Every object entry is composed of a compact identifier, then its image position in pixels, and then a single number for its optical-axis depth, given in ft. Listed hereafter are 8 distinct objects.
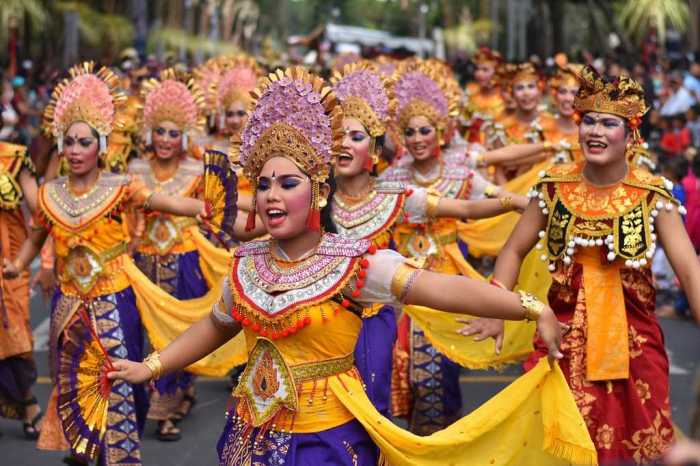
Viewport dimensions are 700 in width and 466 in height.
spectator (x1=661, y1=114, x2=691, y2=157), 98.76
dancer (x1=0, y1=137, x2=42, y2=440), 49.38
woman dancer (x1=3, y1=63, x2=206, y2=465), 43.21
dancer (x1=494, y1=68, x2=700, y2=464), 35.20
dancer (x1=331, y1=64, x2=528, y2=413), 41.62
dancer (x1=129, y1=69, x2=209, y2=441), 55.78
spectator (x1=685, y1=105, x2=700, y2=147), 100.39
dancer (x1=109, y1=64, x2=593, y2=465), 27.80
